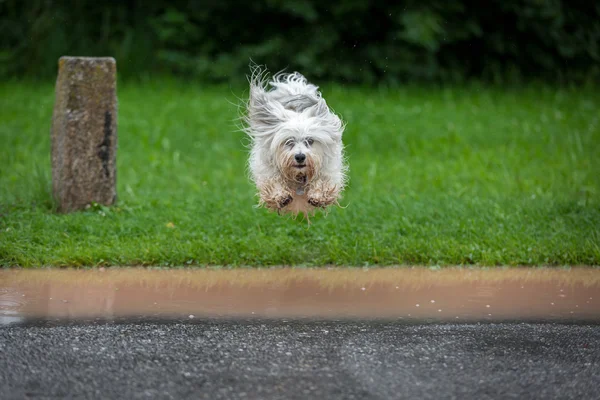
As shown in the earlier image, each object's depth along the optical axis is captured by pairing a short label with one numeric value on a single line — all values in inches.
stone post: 714.8
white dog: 551.8
